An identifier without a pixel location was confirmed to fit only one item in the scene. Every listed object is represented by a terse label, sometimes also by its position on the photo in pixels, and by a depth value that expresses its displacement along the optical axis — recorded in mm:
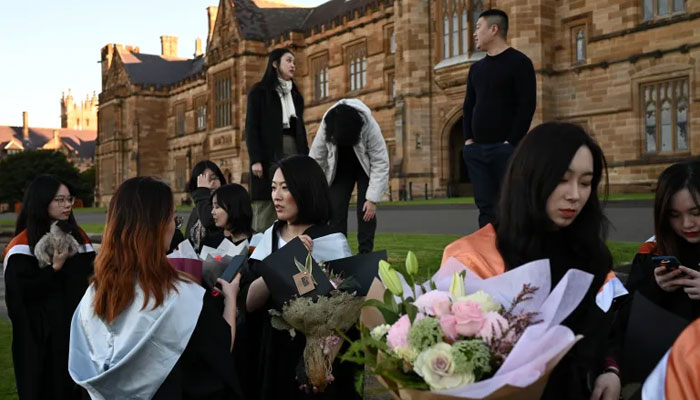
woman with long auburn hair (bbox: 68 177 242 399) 2398
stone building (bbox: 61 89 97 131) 117438
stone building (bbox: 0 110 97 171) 90812
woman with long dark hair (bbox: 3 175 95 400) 3867
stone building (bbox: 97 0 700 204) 17938
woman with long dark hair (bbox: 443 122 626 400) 2086
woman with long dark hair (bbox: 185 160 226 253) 5371
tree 54344
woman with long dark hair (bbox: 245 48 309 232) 5949
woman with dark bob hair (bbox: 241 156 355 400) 3170
